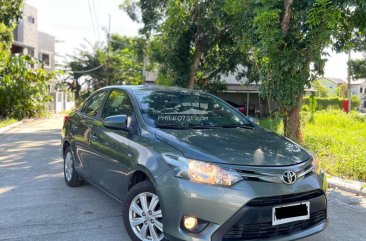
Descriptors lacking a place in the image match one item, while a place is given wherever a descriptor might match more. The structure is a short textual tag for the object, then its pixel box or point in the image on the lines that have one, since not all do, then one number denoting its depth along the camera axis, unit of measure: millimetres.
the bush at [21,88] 16875
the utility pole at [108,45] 35794
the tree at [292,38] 6480
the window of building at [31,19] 28375
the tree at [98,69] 36281
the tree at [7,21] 13984
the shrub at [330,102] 41281
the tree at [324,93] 62400
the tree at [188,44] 12883
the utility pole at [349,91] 30958
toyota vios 2984
